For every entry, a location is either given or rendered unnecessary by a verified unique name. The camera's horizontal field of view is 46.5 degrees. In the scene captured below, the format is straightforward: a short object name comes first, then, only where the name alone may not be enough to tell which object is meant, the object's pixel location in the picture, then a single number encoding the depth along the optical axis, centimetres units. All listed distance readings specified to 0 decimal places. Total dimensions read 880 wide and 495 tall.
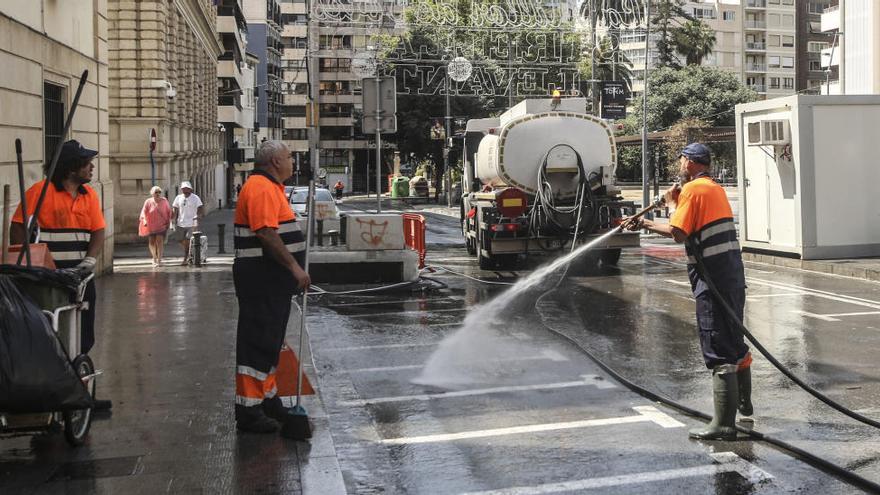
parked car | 2628
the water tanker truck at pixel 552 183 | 1728
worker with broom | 645
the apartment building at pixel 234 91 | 6638
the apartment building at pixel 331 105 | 10606
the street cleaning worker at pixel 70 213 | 696
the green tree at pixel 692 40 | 7419
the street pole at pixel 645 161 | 3441
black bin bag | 532
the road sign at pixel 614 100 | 3703
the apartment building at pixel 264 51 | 10331
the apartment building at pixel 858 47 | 3081
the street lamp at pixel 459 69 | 3788
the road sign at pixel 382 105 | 1745
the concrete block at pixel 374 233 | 1567
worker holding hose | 637
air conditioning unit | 1833
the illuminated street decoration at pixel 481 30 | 3269
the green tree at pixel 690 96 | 6700
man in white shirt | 2136
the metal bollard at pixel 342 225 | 1750
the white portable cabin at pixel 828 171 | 1806
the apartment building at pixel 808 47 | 11319
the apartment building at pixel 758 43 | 12106
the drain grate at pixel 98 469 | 564
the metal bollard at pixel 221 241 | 2433
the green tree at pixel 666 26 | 7344
